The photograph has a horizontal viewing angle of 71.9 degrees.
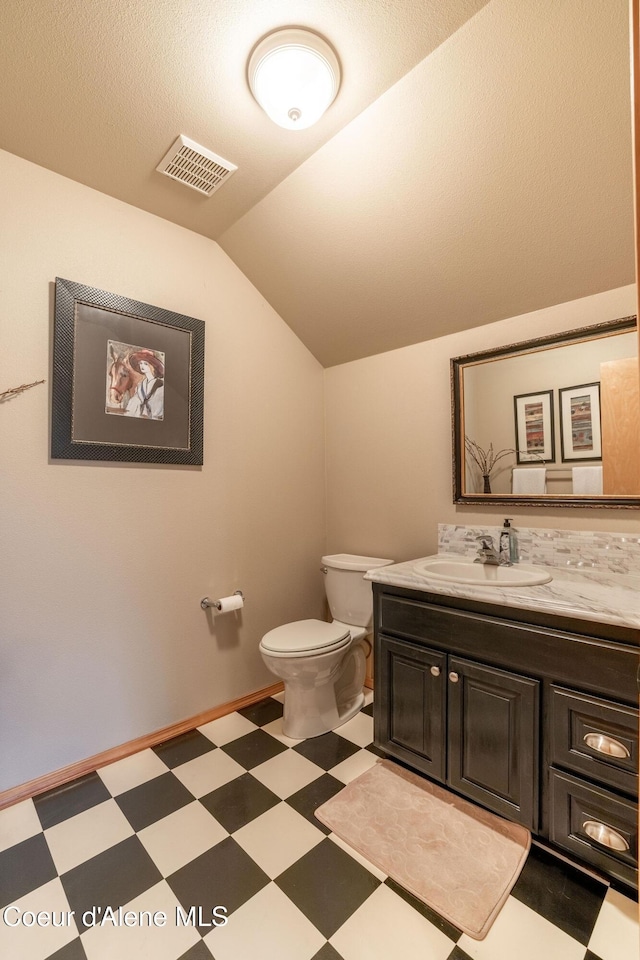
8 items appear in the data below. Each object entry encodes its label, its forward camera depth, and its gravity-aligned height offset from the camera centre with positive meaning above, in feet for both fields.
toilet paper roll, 6.98 -1.74
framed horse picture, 5.71 +1.62
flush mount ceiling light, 4.20 +4.14
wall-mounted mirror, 5.47 +0.97
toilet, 6.31 -2.39
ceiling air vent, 5.38 +4.20
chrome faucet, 6.14 -0.92
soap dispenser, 6.19 -0.77
